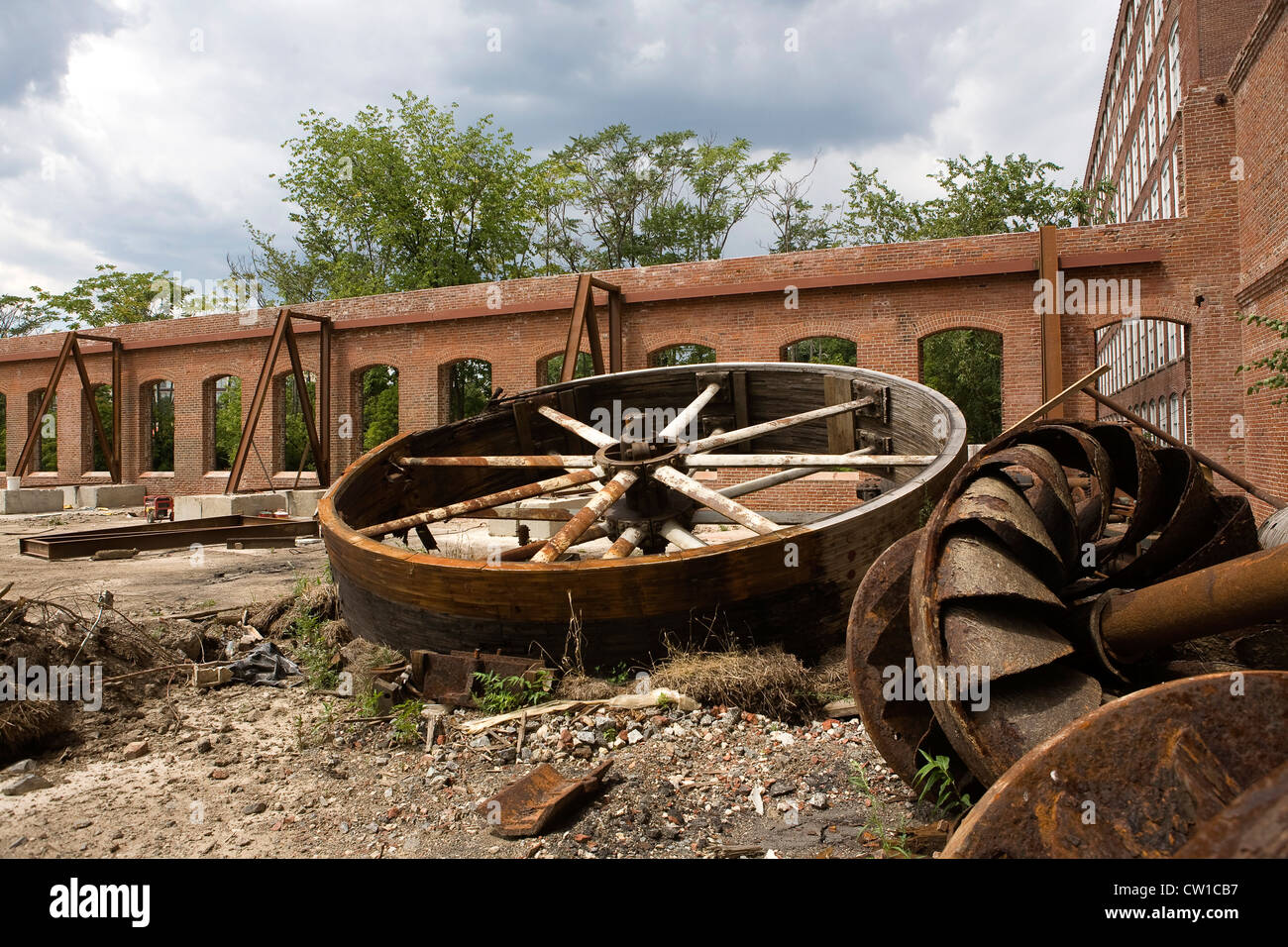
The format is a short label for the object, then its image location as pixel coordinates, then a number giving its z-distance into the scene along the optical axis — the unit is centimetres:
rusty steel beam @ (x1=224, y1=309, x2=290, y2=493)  1418
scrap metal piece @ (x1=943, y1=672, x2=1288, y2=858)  145
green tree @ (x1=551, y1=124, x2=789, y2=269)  3150
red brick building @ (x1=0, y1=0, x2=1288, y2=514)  1218
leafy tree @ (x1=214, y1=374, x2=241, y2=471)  2964
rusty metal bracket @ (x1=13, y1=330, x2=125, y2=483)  2033
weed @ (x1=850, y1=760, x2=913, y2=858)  233
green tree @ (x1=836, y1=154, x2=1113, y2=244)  2247
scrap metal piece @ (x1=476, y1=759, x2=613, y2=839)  270
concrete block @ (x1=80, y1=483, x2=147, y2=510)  1916
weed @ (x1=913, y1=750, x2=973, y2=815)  239
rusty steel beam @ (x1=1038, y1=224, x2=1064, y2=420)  1291
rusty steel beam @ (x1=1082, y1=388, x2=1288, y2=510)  620
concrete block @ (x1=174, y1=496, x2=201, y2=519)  1430
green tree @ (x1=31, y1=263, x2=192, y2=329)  3512
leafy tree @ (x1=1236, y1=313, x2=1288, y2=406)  998
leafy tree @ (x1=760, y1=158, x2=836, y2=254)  3055
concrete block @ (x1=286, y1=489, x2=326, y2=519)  1554
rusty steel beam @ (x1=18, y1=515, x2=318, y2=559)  984
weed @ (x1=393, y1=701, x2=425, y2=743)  373
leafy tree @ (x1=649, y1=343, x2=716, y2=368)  2581
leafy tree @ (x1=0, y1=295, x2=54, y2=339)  3928
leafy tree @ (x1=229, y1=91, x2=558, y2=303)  2897
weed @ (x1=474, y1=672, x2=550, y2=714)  397
